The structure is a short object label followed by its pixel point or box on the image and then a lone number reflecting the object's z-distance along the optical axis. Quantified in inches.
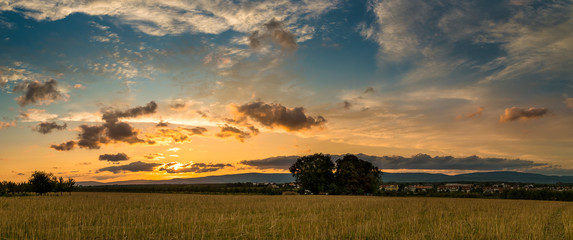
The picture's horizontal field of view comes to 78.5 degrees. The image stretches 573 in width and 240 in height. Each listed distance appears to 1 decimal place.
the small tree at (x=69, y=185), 3395.7
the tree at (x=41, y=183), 3245.6
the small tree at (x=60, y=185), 3346.7
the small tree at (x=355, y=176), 3843.5
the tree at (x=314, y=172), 3937.0
